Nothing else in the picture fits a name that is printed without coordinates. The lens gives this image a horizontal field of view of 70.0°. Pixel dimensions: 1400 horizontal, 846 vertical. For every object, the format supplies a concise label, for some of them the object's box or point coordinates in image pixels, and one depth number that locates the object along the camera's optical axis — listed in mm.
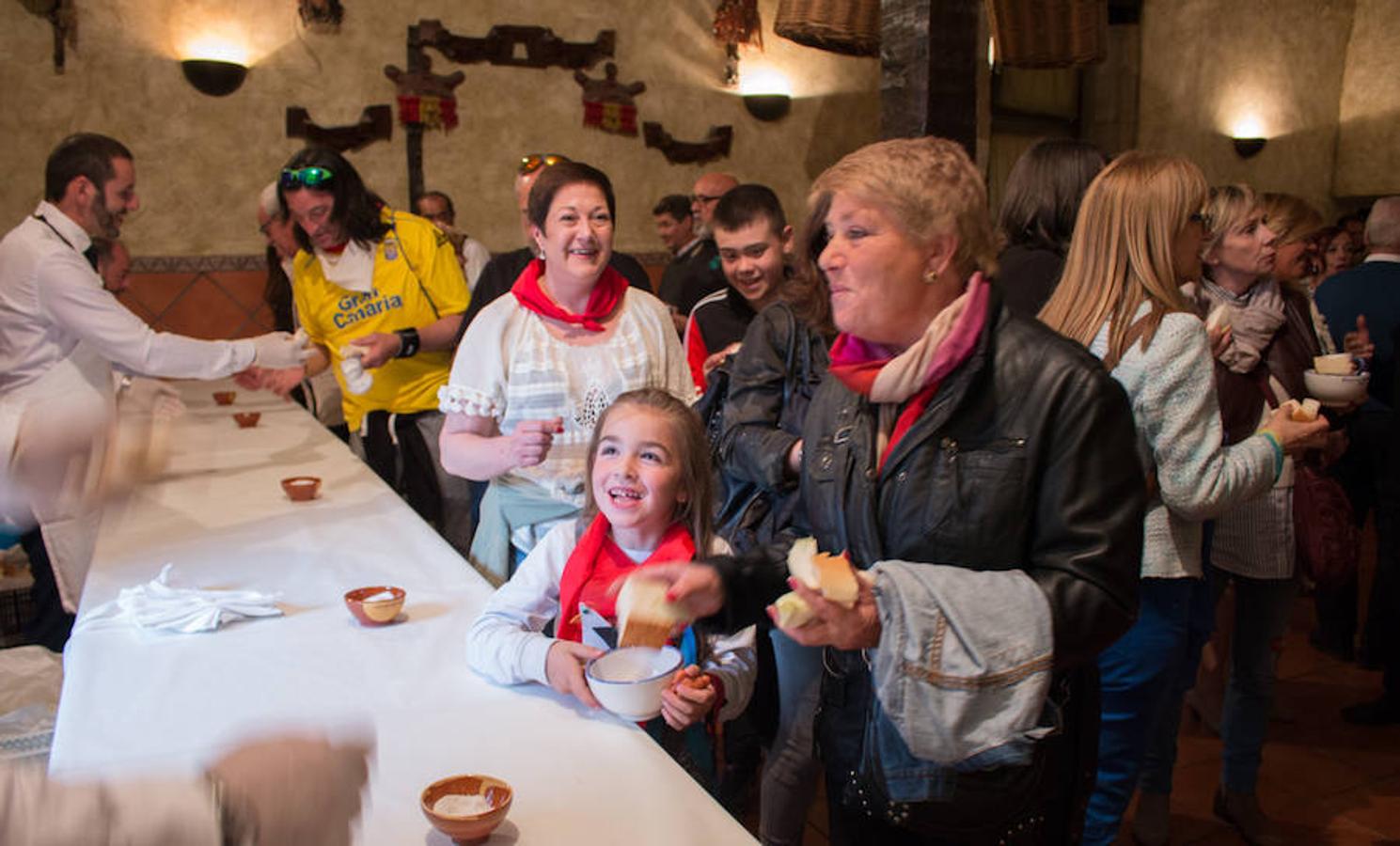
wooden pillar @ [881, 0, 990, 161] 2967
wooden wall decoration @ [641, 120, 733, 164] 7363
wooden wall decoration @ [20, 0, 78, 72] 5616
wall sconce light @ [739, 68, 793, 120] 7688
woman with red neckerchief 2383
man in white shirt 3170
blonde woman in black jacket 1259
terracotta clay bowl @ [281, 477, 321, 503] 2975
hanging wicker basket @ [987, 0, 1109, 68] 3533
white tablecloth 1368
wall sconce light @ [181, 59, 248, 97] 6012
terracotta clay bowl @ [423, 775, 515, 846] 1226
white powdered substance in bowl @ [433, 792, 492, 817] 1287
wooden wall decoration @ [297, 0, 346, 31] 6281
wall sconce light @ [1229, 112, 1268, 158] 9188
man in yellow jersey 3449
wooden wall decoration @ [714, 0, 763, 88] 7391
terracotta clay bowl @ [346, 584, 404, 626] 1985
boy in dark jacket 2832
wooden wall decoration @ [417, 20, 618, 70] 6664
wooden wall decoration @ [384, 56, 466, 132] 6594
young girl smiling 1841
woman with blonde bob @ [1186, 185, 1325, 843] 2596
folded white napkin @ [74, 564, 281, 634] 2002
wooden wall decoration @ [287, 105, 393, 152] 6316
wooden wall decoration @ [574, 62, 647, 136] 7156
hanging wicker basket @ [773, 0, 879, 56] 3703
